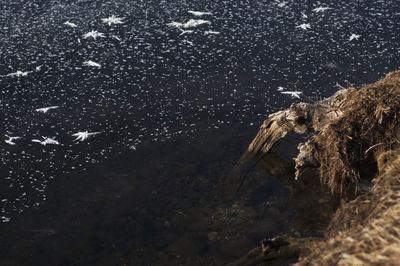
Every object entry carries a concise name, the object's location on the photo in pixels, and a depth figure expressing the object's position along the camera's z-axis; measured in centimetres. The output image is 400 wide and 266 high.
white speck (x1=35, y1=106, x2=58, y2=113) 1513
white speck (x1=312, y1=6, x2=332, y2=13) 2130
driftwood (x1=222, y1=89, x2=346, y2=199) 1241
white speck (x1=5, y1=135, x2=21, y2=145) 1384
